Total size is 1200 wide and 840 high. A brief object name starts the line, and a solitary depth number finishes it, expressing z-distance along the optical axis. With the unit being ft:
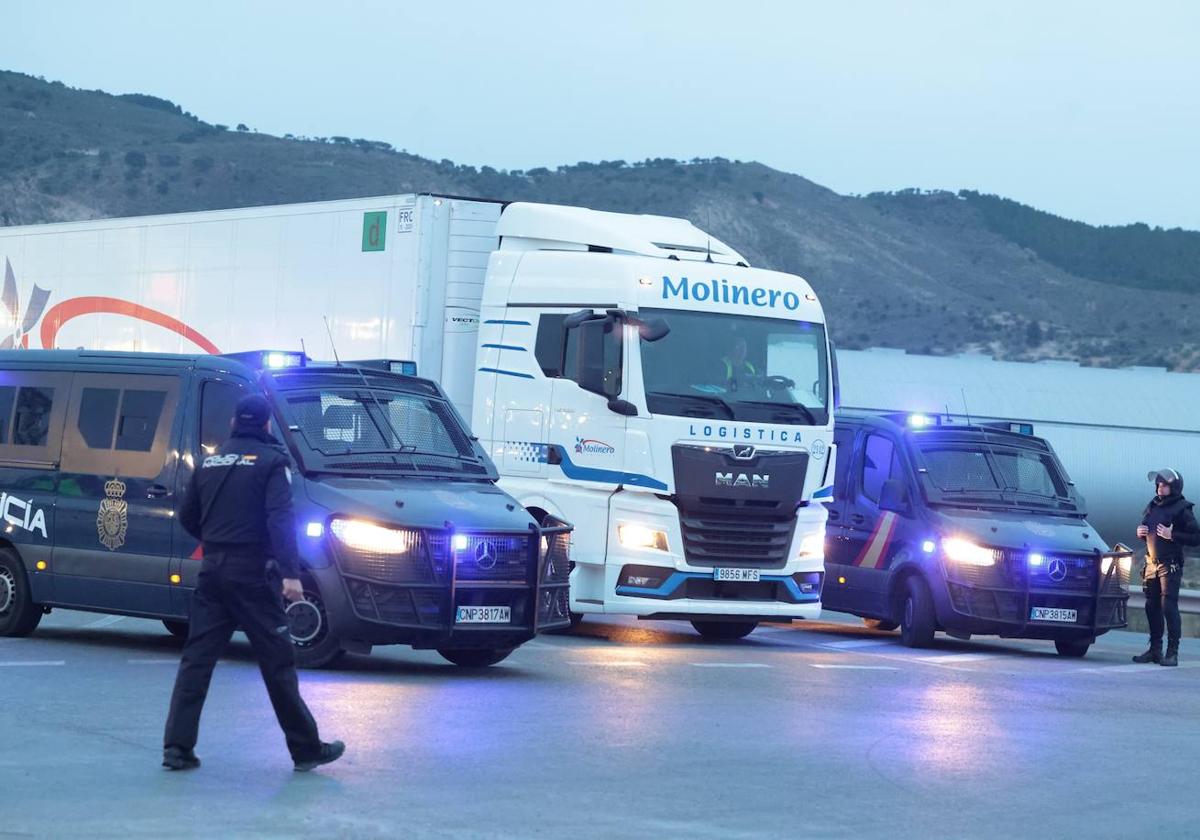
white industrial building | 136.98
